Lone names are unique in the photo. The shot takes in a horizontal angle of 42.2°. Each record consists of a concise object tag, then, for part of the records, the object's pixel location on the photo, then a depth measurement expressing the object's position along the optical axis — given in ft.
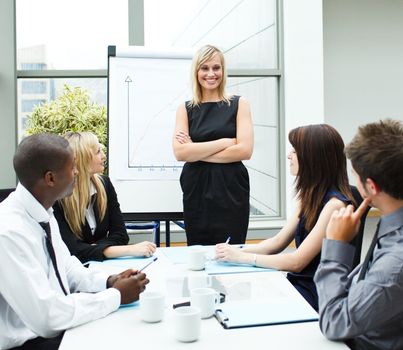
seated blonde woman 7.11
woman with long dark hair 6.19
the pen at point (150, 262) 6.29
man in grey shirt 3.88
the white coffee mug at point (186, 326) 3.97
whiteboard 11.10
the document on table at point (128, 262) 6.45
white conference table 3.94
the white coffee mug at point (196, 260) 6.17
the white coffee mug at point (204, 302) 4.49
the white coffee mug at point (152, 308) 4.40
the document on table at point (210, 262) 6.11
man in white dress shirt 4.35
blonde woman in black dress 9.04
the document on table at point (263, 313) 4.36
